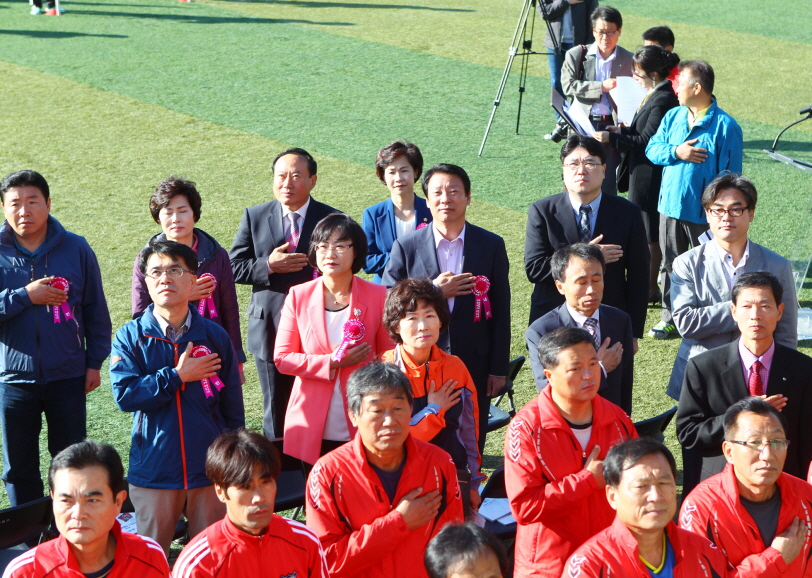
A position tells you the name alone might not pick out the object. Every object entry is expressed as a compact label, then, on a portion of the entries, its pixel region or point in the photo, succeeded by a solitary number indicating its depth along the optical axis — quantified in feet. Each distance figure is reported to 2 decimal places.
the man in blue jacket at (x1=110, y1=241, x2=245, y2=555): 26.13
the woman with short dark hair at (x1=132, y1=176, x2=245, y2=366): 32.24
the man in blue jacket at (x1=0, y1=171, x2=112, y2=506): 30.09
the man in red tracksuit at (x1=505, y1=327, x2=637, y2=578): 23.62
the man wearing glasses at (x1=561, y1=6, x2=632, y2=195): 55.67
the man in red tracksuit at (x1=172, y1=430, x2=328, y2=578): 21.17
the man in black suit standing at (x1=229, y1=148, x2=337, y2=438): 34.88
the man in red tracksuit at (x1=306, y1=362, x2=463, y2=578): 22.31
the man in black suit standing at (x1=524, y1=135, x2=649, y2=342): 34.42
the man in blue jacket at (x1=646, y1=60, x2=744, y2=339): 43.45
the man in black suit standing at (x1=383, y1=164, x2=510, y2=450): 32.24
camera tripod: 67.77
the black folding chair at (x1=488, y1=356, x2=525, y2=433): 34.73
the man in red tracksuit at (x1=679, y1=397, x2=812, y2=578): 22.56
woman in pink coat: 29.35
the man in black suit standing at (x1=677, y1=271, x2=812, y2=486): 26.81
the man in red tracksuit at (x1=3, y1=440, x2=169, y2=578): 20.71
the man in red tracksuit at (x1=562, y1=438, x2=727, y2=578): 20.48
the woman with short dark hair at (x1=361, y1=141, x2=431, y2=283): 36.52
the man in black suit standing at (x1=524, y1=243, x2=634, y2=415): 28.78
